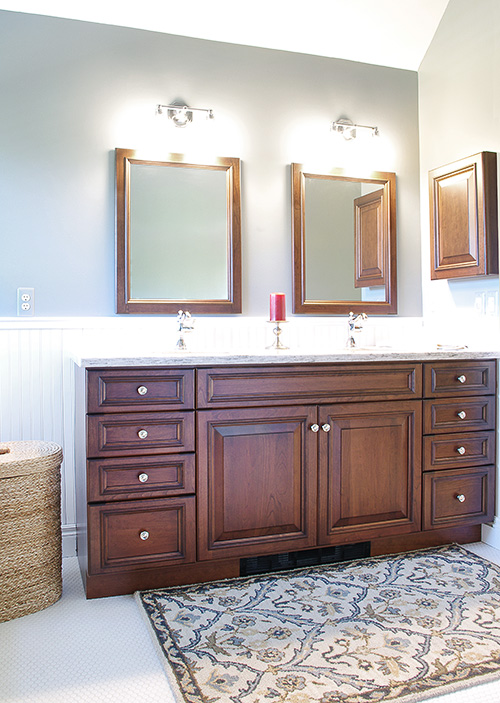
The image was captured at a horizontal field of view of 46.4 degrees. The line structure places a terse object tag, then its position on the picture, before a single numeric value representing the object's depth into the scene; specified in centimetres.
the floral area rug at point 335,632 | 152
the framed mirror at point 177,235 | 260
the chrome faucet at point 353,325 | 280
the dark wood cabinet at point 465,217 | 255
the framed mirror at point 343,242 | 286
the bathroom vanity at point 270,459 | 201
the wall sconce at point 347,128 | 291
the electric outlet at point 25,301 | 249
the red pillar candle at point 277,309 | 267
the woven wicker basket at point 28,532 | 190
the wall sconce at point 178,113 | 264
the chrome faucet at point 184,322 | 256
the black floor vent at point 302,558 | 223
